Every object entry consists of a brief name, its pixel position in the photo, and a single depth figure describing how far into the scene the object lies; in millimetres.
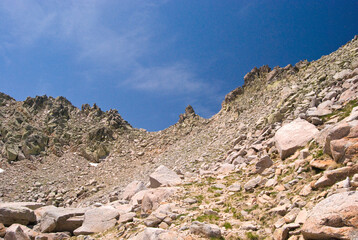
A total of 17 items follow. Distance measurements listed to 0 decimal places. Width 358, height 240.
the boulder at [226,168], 18617
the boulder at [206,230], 8477
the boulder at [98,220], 14031
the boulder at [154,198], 14195
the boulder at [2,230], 14184
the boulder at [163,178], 18914
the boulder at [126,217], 13739
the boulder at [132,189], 20598
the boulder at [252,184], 12719
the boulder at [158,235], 8719
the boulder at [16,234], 13453
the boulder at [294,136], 13570
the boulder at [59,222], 15406
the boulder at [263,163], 14312
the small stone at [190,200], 13193
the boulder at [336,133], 9492
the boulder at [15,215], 15859
